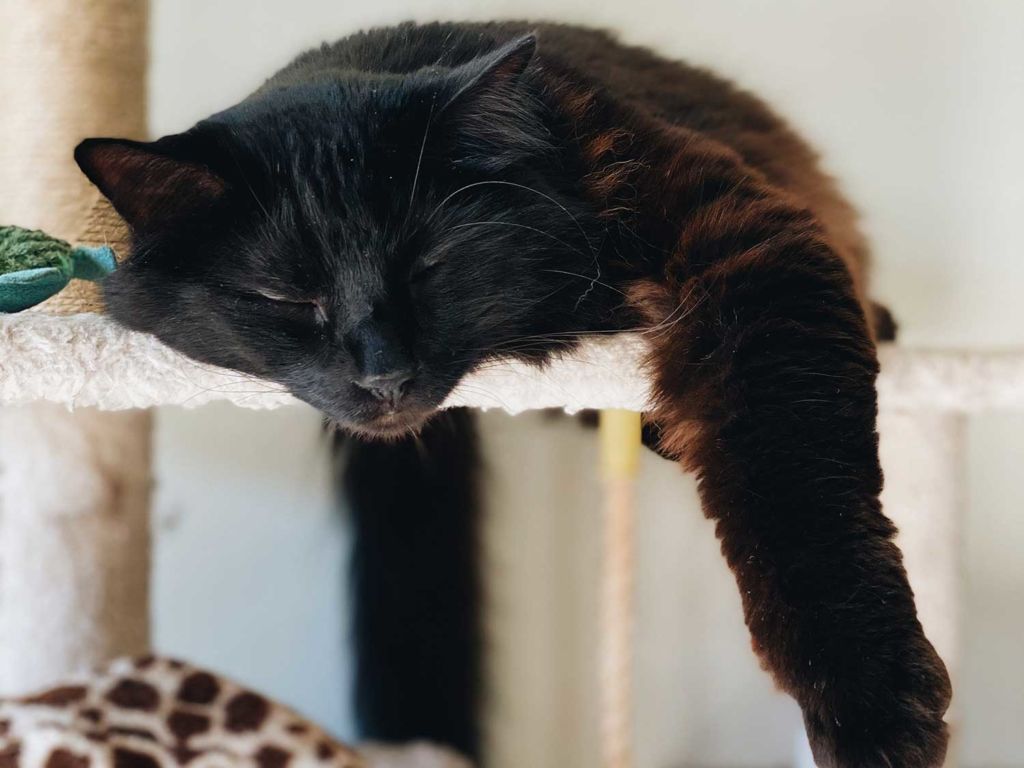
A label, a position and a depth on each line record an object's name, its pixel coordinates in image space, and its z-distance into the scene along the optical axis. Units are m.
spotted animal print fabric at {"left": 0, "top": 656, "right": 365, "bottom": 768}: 0.48
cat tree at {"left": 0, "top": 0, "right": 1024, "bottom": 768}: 0.49
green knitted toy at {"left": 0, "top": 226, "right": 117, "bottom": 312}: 0.39
